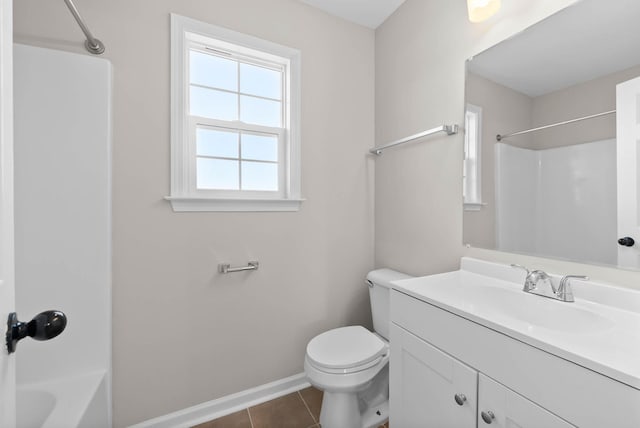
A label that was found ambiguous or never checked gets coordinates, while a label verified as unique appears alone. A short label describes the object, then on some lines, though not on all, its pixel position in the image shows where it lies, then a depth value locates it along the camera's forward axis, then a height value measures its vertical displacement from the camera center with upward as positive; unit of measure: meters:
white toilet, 1.21 -0.74
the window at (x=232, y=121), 1.37 +0.54
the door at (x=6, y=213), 0.47 +0.00
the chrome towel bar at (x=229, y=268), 1.45 -0.31
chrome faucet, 0.89 -0.25
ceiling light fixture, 1.10 +0.88
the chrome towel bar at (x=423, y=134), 1.31 +0.43
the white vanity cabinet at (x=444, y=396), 0.67 -0.55
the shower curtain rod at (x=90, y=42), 1.04 +0.76
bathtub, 0.97 -0.74
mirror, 0.85 +0.29
